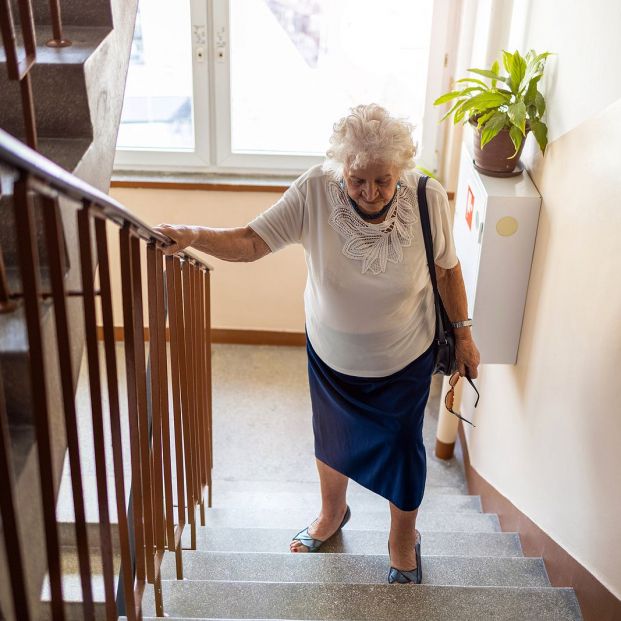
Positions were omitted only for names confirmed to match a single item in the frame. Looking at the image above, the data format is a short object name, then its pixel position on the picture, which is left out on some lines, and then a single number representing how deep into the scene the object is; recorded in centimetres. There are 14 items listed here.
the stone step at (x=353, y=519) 311
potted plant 258
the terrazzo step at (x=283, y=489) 345
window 410
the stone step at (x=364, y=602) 221
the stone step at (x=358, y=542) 277
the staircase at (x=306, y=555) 225
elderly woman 206
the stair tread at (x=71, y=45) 183
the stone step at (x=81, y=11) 208
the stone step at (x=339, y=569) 248
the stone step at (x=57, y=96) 182
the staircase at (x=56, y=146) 152
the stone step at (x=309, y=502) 334
